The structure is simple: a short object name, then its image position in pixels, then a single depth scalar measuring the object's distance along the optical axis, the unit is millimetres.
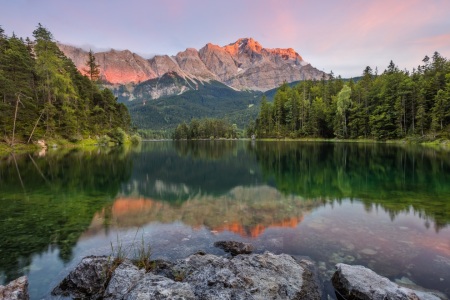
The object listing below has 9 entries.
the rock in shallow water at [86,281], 7777
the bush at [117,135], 109288
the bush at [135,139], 140762
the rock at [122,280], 7055
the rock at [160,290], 6152
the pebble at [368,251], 10562
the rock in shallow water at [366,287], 6836
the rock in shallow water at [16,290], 6957
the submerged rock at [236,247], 10836
